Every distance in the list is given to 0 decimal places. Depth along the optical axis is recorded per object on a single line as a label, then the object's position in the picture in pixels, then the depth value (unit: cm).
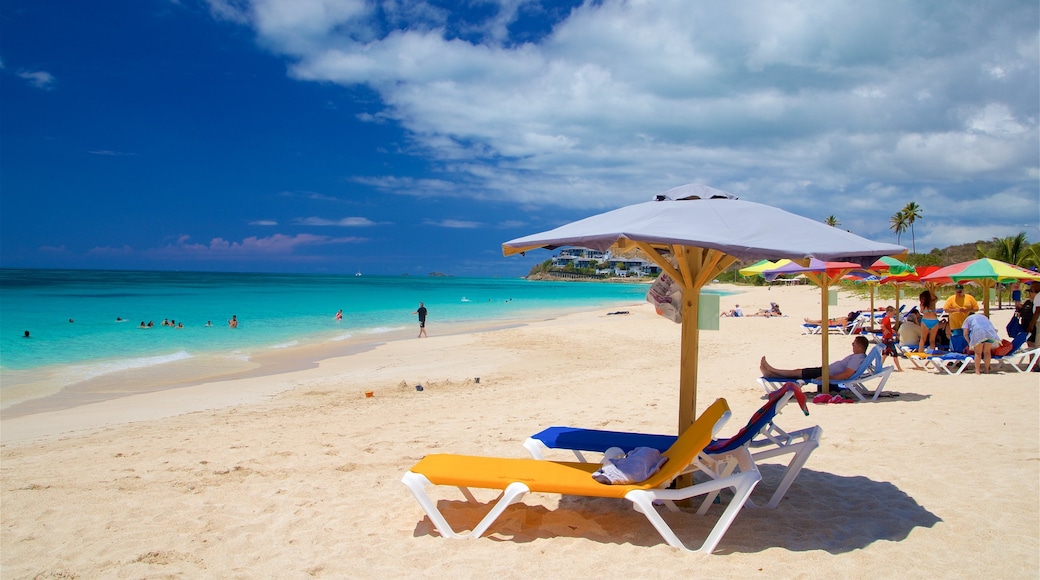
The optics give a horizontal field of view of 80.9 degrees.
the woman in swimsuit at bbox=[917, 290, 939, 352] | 1085
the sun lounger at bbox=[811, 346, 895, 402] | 792
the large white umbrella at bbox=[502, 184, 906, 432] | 353
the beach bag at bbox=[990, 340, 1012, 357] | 995
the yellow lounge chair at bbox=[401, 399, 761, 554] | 360
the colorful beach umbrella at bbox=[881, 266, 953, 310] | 1440
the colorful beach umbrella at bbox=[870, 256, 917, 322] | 1070
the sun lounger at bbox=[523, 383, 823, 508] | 388
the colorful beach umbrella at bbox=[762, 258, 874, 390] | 783
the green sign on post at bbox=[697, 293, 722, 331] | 427
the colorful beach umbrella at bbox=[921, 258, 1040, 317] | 1123
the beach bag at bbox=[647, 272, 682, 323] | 472
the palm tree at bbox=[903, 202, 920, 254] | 7144
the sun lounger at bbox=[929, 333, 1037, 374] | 979
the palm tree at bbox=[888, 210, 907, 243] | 7244
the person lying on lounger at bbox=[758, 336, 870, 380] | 818
